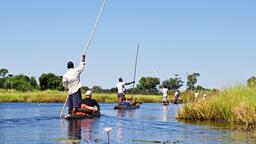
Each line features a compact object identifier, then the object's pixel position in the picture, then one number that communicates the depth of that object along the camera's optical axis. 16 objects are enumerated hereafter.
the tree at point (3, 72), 139.12
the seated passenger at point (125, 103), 39.44
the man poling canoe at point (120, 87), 38.81
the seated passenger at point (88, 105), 24.75
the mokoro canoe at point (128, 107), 38.59
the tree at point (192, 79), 111.62
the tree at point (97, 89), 109.25
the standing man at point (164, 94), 55.73
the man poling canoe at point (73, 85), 23.89
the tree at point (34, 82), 113.06
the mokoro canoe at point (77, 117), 23.28
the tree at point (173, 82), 116.56
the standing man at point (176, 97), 61.35
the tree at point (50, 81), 106.69
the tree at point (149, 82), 135.00
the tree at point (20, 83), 99.00
